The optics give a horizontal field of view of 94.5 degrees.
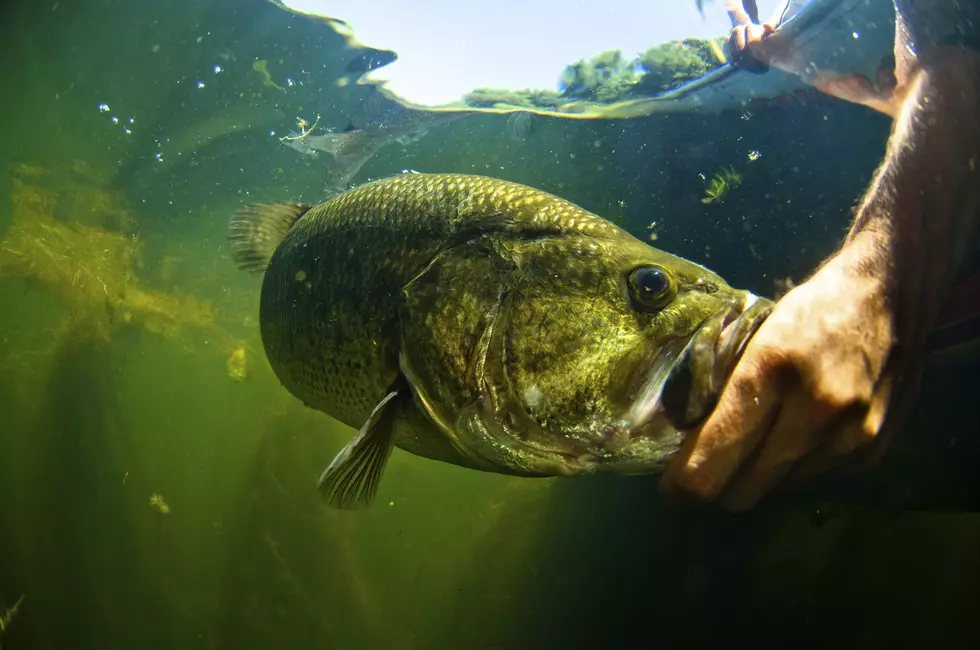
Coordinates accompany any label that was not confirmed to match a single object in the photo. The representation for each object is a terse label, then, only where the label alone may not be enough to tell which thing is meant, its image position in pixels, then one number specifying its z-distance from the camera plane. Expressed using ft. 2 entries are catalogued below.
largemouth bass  3.96
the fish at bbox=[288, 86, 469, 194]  27.86
